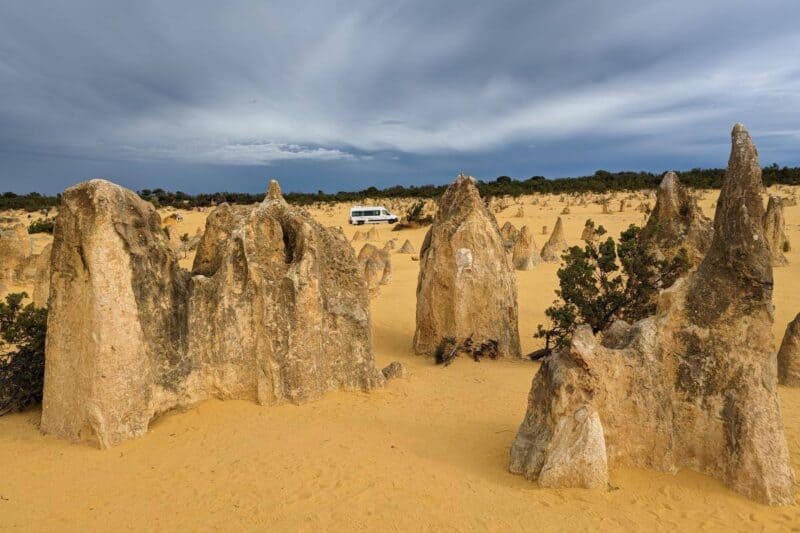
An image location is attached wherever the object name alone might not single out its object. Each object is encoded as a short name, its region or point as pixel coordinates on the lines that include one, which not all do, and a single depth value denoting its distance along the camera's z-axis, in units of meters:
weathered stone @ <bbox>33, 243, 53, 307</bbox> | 11.88
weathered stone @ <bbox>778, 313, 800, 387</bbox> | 7.64
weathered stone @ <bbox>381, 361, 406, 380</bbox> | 8.01
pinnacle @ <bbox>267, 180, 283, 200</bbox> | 7.57
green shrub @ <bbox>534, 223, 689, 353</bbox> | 9.62
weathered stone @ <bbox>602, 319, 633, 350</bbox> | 5.37
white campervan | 37.38
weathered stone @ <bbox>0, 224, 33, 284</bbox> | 15.61
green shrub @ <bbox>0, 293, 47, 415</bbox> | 6.64
